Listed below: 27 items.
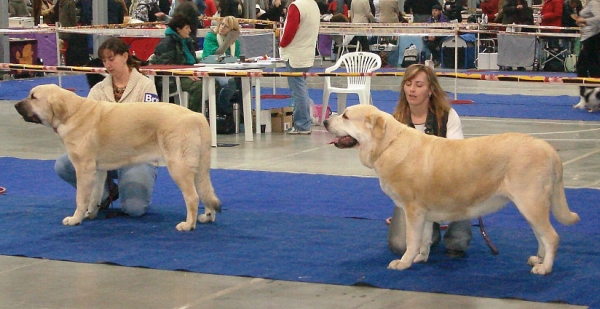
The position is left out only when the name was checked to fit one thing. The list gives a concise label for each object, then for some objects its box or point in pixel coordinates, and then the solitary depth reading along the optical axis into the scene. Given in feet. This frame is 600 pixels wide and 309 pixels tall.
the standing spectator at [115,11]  61.57
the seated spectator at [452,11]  73.36
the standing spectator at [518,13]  62.54
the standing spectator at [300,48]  33.42
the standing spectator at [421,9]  71.51
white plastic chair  35.63
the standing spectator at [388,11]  66.85
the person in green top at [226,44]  34.42
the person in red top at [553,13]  60.75
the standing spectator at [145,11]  65.92
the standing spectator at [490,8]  72.23
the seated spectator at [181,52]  33.99
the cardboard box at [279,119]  34.78
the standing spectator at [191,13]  35.73
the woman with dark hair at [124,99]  20.20
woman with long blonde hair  16.46
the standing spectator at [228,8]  63.46
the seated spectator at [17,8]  67.31
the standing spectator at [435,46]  64.39
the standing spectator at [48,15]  65.72
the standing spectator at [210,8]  67.26
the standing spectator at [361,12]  67.41
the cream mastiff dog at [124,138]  18.81
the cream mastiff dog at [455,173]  14.60
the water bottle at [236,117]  34.50
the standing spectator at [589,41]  38.88
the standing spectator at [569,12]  60.23
